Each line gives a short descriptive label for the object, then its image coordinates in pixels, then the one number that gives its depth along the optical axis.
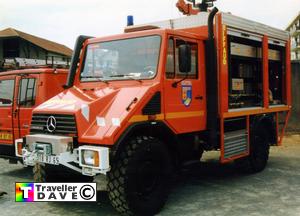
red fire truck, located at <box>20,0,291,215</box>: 5.04
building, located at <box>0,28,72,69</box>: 25.36
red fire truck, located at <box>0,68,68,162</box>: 7.71
